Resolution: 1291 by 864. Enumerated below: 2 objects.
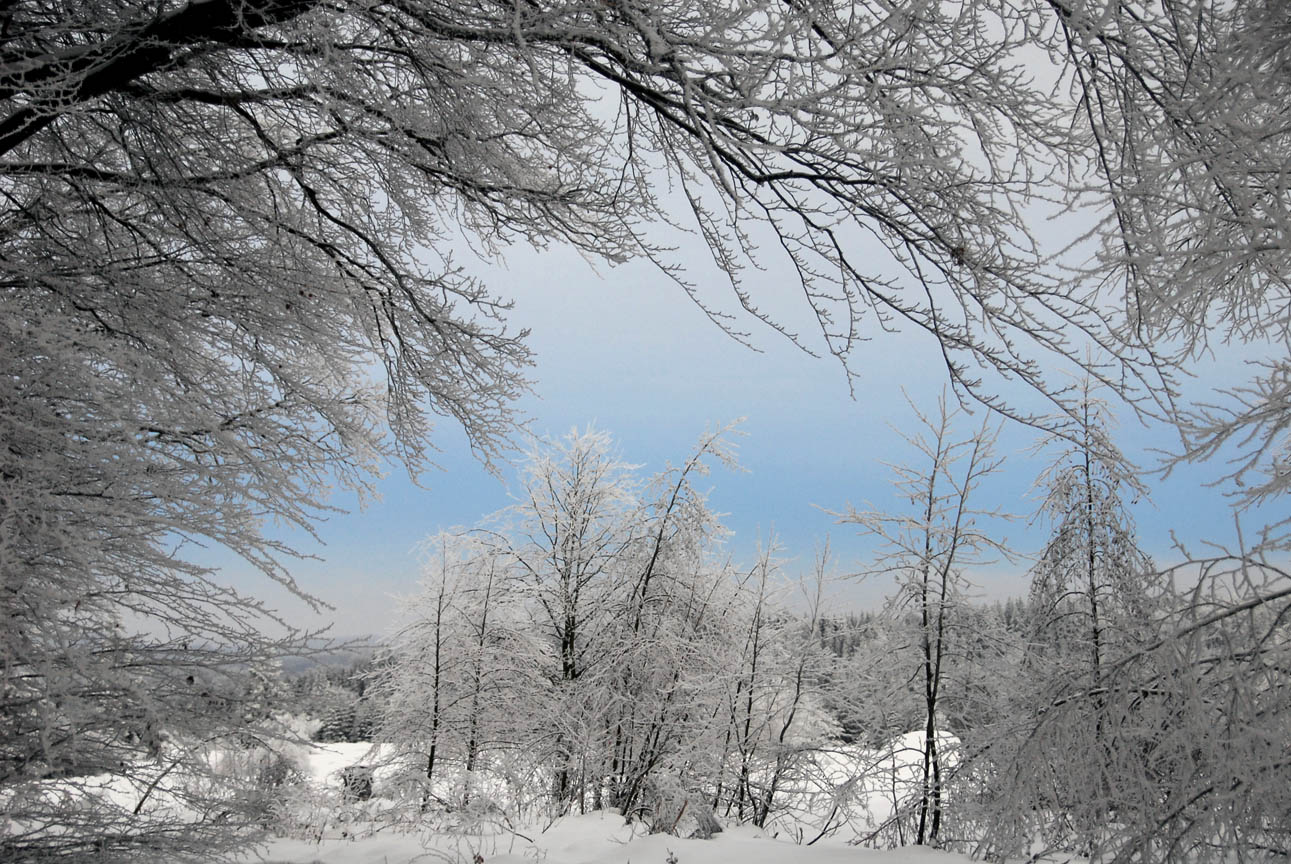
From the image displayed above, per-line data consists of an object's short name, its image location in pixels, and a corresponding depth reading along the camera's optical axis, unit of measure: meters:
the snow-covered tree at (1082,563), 7.57
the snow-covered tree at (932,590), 7.02
